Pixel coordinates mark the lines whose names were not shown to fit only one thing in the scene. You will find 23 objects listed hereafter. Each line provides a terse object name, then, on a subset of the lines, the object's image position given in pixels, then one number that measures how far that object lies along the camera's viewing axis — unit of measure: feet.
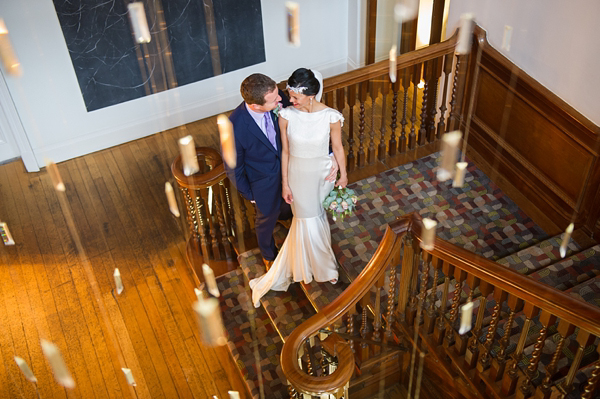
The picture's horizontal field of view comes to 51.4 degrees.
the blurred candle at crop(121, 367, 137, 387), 14.24
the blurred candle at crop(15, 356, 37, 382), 14.41
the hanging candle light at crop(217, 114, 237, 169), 12.12
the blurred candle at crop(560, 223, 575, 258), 13.91
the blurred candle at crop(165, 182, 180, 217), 18.42
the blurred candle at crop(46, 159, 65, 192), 19.51
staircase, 13.19
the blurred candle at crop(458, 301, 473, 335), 12.05
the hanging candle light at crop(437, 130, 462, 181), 16.65
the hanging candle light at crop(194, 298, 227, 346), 14.83
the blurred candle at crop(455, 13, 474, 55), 15.19
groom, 11.43
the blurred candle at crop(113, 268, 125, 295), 16.26
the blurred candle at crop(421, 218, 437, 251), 10.87
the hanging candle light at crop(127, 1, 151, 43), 19.15
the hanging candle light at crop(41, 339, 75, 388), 14.30
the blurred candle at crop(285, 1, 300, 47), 21.61
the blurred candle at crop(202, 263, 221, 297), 15.69
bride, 11.76
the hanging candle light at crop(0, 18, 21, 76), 18.21
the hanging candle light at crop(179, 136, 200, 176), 14.20
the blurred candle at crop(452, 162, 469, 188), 15.90
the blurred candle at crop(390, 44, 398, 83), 14.53
